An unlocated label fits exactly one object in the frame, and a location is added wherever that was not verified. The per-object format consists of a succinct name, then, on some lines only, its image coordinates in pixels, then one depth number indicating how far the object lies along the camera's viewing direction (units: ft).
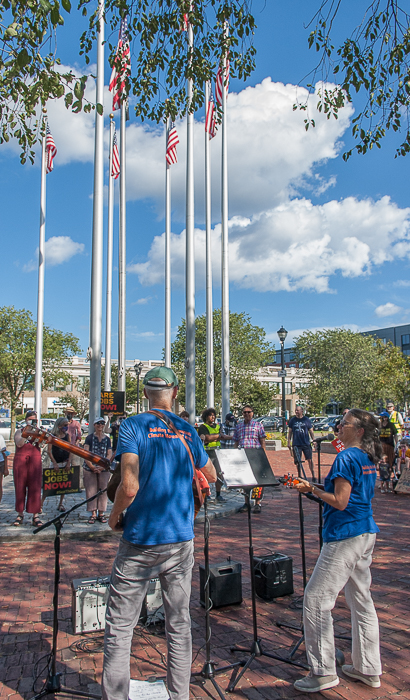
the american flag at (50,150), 62.28
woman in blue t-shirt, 10.55
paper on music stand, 12.60
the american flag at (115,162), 59.57
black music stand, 11.64
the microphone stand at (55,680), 10.35
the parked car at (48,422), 134.56
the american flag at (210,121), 52.65
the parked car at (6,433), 94.92
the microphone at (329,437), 13.47
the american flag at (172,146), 56.08
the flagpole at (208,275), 58.59
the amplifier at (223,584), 15.38
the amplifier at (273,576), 16.24
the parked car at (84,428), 143.54
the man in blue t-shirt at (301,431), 39.24
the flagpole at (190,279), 48.01
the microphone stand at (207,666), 11.08
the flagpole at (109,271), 62.08
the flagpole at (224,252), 58.08
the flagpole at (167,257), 62.84
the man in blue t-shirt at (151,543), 8.59
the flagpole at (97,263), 36.22
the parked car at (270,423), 157.93
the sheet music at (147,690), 9.90
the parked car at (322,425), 151.64
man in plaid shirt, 31.46
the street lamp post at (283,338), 82.43
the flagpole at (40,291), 65.67
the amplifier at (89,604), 13.47
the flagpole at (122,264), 56.18
